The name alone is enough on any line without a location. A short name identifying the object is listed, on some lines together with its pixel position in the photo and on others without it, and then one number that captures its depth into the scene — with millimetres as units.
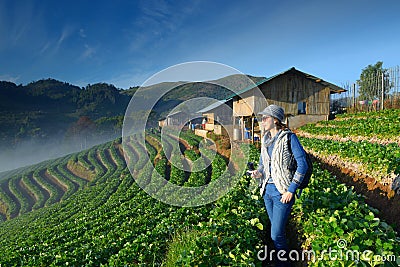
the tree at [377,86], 22141
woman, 3309
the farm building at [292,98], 24578
